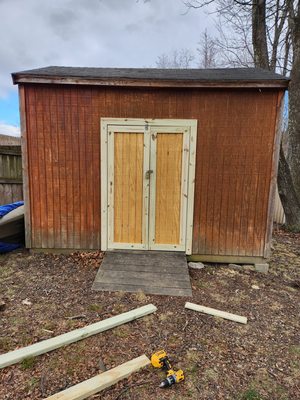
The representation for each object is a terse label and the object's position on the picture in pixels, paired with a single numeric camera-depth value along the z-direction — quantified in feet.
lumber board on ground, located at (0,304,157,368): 6.64
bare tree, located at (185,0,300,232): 20.58
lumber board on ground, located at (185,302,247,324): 8.82
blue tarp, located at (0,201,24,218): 14.04
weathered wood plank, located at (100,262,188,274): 11.68
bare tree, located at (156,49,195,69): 53.11
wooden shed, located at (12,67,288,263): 12.37
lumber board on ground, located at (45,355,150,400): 5.59
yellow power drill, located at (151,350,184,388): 6.05
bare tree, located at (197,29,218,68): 45.44
